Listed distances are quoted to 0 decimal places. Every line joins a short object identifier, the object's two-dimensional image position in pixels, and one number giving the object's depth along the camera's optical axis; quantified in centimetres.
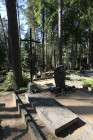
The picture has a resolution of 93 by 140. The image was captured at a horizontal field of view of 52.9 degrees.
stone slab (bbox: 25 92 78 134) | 212
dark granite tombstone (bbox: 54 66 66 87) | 522
